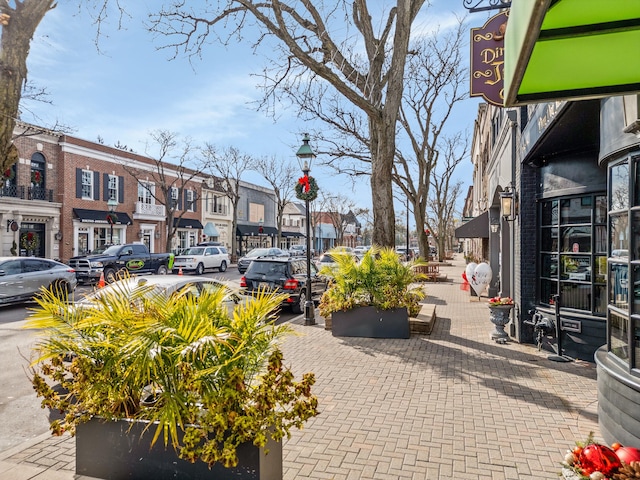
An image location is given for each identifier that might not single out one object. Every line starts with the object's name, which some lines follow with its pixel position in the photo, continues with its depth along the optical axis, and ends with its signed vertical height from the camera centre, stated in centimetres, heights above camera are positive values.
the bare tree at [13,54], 466 +196
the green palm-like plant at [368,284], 945 -83
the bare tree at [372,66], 1079 +453
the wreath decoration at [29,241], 2616 +18
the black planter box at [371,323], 927 -161
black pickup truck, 2025 -84
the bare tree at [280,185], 4356 +577
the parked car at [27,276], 1290 -98
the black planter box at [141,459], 290 -144
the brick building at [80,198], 2588 +310
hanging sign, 754 +314
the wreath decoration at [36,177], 2708 +402
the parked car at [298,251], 4051 -61
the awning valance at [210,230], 4328 +139
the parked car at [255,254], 2605 -59
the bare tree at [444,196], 3309 +490
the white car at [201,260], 2680 -93
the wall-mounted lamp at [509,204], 881 +82
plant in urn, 870 -132
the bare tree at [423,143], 2248 +575
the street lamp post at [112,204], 2687 +248
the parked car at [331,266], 996 -48
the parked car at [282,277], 1284 -94
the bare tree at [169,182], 3391 +513
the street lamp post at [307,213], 1112 +81
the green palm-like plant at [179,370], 287 -84
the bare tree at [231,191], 3956 +494
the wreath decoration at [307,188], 1219 +156
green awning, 243 +115
